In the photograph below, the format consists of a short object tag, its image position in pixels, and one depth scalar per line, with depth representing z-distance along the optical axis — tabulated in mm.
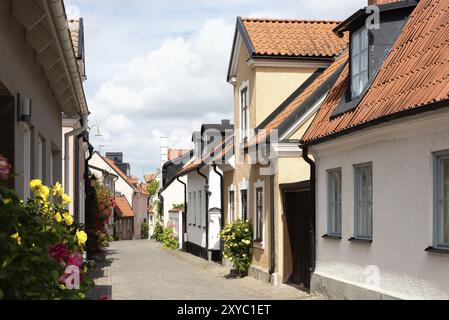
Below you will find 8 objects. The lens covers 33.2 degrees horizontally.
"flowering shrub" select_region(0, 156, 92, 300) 3467
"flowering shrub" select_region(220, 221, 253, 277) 19641
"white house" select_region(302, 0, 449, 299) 9508
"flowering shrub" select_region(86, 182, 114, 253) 27266
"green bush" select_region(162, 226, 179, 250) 39094
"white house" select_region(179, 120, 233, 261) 27594
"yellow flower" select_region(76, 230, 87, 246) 5426
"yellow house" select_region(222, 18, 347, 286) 16969
